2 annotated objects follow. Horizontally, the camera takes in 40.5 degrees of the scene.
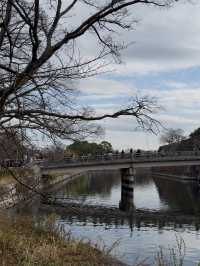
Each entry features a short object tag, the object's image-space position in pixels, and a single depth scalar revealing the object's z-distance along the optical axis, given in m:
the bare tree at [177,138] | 81.19
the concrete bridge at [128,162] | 40.34
